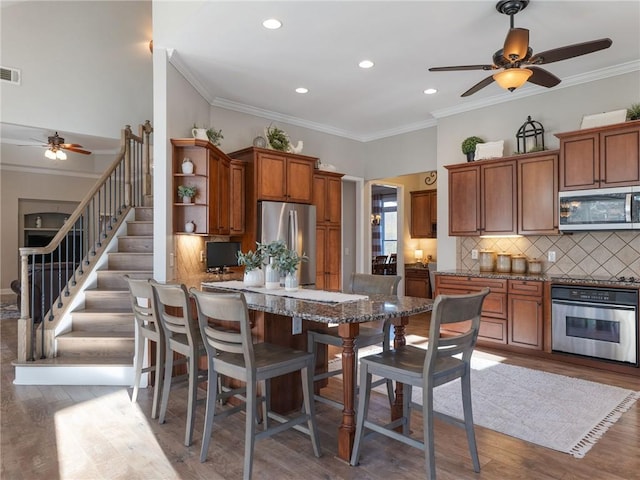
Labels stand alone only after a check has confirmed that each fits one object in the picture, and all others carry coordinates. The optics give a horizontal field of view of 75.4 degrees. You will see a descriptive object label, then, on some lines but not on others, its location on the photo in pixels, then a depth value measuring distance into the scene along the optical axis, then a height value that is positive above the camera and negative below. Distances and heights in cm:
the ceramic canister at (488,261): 525 -23
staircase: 368 -87
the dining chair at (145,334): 300 -68
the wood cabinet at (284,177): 538 +91
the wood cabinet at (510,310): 448 -76
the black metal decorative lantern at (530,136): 498 +130
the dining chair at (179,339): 259 -66
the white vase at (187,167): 427 +80
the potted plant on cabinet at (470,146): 540 +128
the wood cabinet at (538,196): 464 +54
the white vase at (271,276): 308 -24
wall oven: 389 -79
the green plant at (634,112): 410 +130
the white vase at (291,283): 301 -28
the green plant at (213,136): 488 +130
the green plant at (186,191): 430 +56
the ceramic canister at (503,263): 508 -25
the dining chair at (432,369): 203 -66
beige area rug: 272 -126
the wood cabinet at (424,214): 866 +63
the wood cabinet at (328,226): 638 +27
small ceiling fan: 679 +163
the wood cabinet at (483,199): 498 +56
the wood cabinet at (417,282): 833 -80
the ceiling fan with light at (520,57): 294 +140
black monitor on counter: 477 -13
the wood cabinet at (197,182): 431 +66
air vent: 606 +252
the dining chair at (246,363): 216 -67
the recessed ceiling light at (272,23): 354 +192
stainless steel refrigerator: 536 +22
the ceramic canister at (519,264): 501 -26
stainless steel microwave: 405 +34
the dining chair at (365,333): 285 -65
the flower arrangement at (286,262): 304 -13
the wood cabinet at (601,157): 406 +88
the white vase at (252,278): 329 -27
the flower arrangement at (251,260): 324 -12
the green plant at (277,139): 569 +146
